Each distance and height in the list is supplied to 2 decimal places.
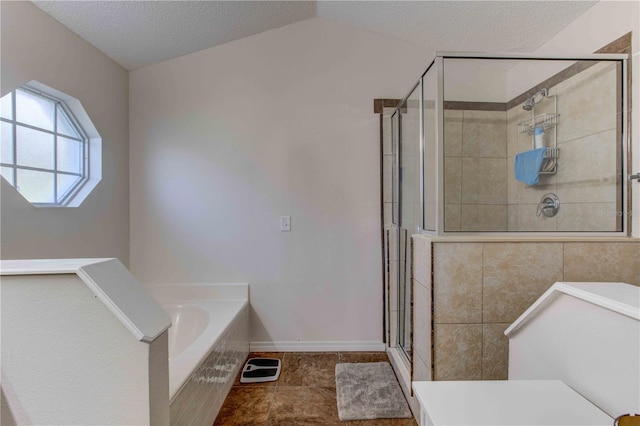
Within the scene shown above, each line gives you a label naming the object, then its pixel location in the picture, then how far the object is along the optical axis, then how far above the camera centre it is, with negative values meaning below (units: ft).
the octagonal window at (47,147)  5.15 +1.39
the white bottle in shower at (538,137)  5.79 +1.49
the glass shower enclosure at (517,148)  4.91 +1.20
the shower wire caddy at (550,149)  5.65 +1.21
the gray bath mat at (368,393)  5.38 -3.81
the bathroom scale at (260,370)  6.46 -3.80
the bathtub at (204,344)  4.25 -2.60
